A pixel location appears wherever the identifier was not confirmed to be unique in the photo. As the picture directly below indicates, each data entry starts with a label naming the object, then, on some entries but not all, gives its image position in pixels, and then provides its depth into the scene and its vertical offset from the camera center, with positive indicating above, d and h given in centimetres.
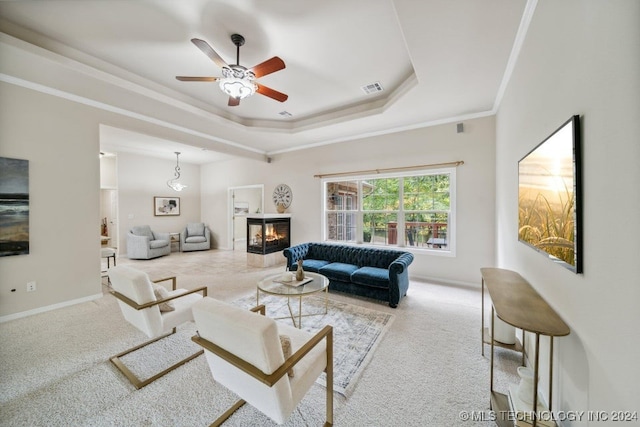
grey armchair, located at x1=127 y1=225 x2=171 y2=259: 638 -90
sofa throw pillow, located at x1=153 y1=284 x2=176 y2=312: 219 -79
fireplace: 567 -55
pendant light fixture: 720 +98
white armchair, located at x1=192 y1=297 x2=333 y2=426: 116 -80
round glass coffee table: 269 -93
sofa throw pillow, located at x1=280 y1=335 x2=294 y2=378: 139 -82
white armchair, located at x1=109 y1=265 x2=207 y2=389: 195 -86
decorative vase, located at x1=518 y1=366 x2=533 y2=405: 141 -111
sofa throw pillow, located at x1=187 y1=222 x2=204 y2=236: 789 -61
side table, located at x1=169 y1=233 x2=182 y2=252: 765 -91
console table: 125 -63
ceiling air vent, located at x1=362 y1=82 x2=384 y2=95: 348 +185
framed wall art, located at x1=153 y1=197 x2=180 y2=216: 748 +18
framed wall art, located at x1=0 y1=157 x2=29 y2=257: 289 +8
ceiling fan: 235 +143
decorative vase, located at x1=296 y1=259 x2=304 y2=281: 304 -82
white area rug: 202 -136
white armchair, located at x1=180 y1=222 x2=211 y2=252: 760 -87
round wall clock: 631 +42
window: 446 +0
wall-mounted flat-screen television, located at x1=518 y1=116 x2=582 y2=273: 120 +8
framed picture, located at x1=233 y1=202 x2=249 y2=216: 908 +15
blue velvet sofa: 328 -94
